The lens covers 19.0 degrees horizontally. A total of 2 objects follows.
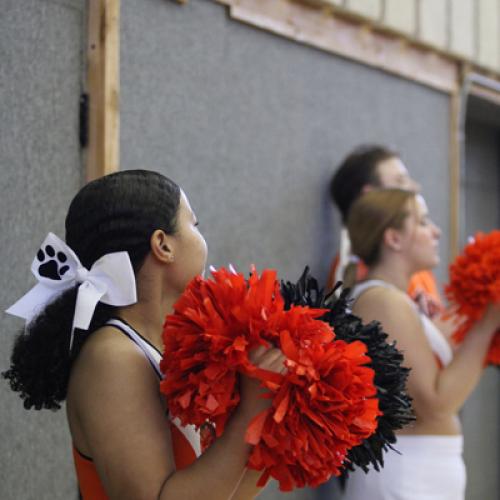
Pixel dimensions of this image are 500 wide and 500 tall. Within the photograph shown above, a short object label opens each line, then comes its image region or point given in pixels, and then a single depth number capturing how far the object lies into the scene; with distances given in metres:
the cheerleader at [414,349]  3.23
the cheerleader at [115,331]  2.26
